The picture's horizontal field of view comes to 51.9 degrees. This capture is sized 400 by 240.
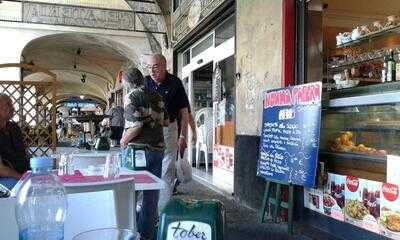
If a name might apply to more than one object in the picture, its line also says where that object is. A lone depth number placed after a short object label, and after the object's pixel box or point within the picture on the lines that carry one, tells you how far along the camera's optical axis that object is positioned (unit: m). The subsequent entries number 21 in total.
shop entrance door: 5.72
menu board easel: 3.13
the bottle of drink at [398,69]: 3.10
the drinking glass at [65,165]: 2.06
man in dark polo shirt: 3.35
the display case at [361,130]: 2.88
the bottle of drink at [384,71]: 3.27
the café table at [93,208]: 1.18
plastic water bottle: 1.02
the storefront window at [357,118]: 2.80
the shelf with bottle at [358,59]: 3.39
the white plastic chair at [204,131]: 7.42
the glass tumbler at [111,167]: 1.91
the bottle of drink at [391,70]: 3.18
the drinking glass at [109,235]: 0.83
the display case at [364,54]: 3.40
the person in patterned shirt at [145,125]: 2.85
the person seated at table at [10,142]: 3.04
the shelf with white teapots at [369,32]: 3.42
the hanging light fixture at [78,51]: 14.07
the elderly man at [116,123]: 6.39
